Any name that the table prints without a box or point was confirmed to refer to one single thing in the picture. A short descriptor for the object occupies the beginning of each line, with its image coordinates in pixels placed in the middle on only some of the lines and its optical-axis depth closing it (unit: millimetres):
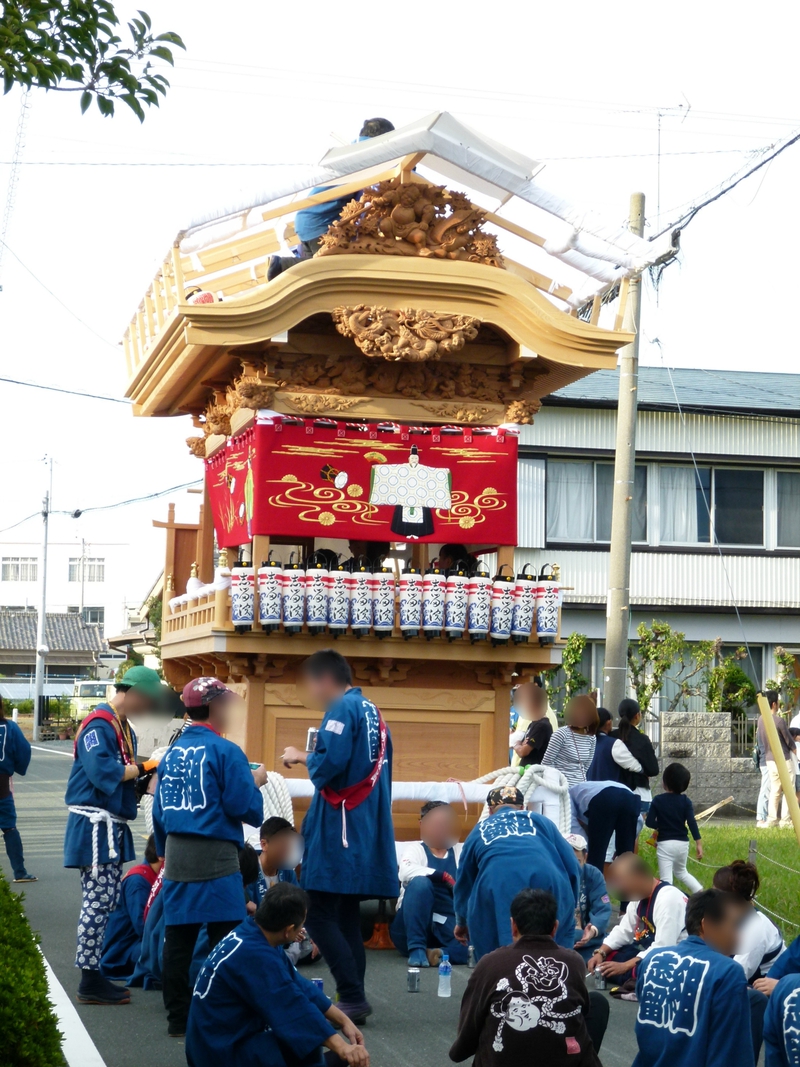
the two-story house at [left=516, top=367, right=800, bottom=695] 25891
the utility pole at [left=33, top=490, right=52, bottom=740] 49750
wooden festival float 10609
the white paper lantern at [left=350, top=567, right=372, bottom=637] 10609
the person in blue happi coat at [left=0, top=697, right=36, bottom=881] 12438
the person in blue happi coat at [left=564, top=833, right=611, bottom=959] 9438
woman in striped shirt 11133
